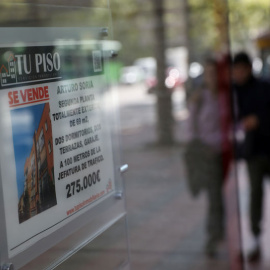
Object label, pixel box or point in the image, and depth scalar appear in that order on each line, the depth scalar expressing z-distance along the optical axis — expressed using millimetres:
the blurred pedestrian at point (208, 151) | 5379
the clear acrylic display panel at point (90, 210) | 1743
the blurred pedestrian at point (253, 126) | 5352
